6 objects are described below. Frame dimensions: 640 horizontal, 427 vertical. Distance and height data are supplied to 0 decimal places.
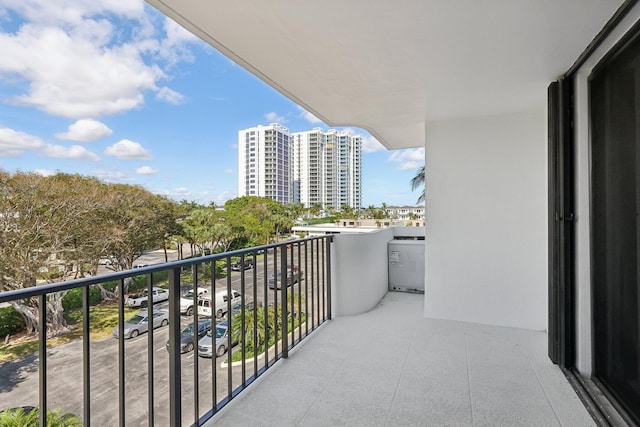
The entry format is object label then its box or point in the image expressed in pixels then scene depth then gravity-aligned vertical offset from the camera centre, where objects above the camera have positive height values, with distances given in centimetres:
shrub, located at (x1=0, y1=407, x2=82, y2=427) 232 -158
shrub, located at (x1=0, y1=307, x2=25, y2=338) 464 -145
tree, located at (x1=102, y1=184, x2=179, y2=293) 1356 -23
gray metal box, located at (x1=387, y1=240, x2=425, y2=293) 433 -66
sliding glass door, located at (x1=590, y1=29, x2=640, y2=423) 152 -4
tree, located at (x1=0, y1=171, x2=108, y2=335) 1075 -44
